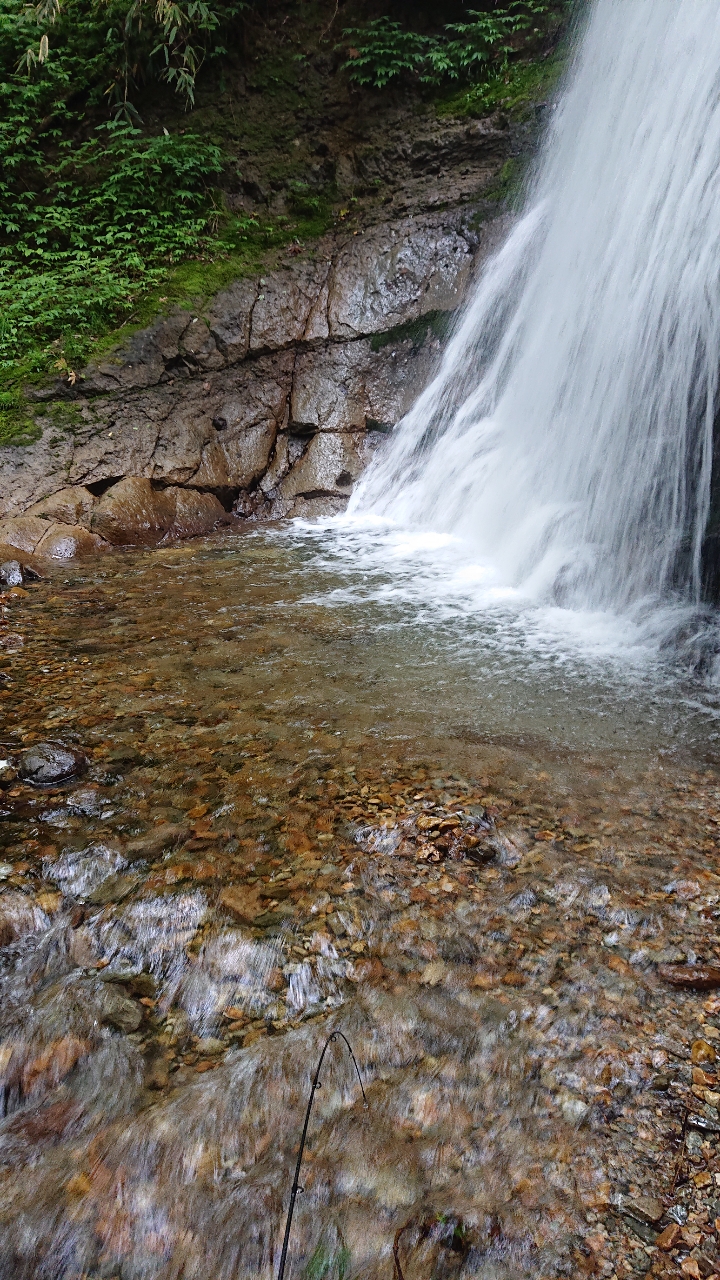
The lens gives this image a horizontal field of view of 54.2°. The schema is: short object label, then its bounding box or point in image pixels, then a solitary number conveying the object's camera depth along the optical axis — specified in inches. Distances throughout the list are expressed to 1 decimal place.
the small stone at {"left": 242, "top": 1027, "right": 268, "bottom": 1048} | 82.3
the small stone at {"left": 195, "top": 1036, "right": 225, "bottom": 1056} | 81.4
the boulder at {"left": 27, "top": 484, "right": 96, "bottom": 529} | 306.2
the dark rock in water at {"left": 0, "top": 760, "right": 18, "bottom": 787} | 126.6
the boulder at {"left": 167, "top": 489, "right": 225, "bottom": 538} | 335.0
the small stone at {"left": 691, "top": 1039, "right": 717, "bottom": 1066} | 75.9
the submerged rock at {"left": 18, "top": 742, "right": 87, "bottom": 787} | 127.6
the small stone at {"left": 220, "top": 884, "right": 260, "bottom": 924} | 98.6
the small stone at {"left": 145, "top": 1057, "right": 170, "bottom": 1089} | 77.6
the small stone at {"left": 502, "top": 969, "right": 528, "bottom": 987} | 87.7
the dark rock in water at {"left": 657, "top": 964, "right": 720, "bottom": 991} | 85.4
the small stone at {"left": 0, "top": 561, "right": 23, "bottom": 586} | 253.0
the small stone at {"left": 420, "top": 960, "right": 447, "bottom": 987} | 88.8
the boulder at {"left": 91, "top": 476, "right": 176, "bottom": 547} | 312.3
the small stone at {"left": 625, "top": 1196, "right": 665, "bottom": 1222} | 61.8
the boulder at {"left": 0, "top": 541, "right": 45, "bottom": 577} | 261.4
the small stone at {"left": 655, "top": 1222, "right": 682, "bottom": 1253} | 59.5
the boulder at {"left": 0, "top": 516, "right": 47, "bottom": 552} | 288.7
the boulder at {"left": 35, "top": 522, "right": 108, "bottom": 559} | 290.7
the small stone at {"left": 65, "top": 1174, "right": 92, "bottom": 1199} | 66.2
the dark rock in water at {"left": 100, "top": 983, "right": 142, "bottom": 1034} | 84.4
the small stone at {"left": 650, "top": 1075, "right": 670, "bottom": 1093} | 73.3
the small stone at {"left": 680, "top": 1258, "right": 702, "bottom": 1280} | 57.4
